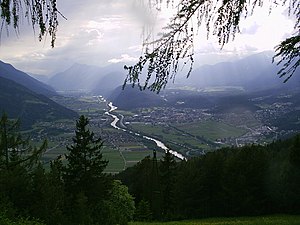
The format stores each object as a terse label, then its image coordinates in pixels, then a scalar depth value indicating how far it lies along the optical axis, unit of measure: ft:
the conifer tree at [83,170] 84.38
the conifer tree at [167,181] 130.11
